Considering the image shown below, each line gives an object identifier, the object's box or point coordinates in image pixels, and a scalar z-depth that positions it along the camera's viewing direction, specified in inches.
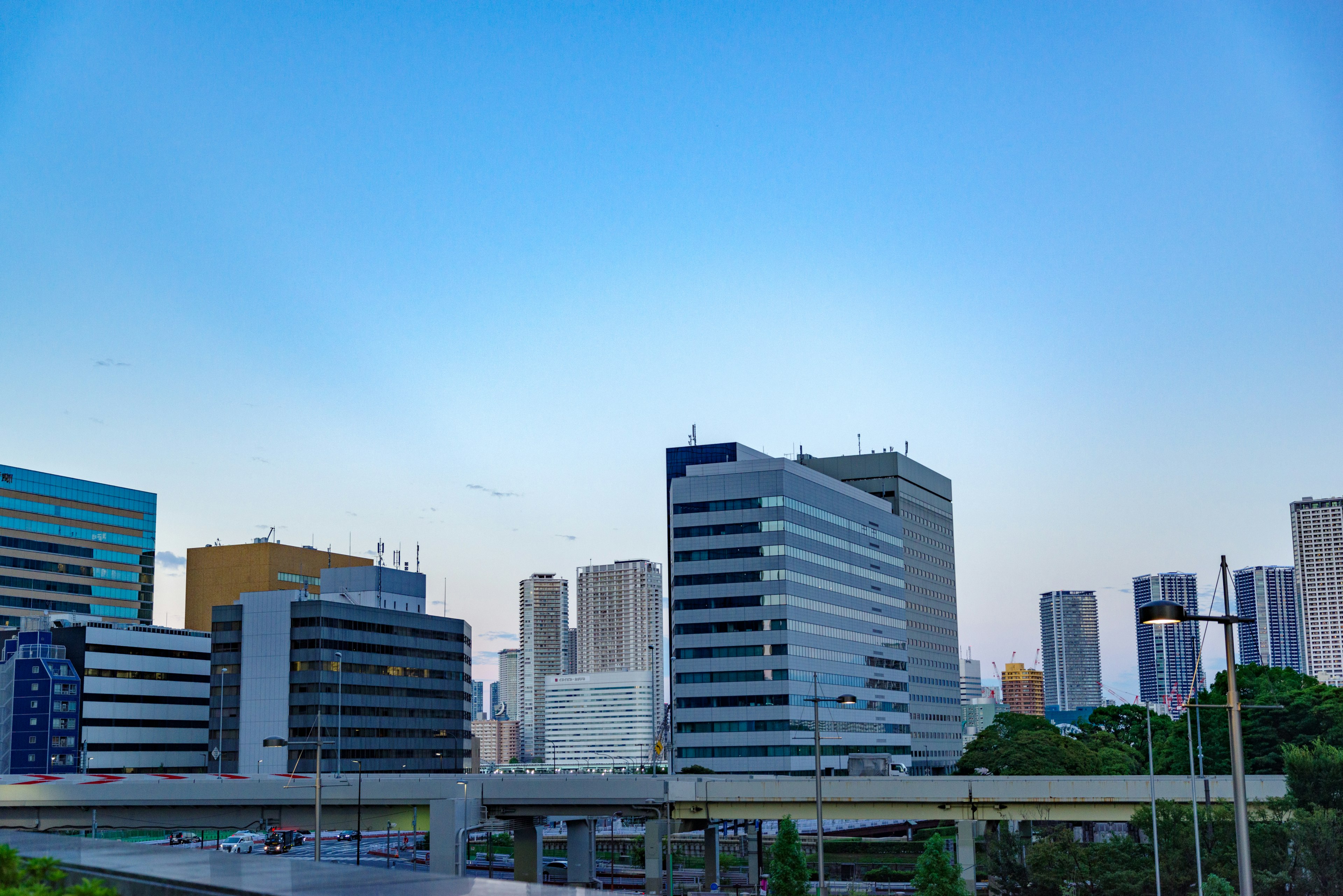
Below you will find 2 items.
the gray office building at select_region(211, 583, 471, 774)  6850.4
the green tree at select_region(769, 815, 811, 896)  2898.6
